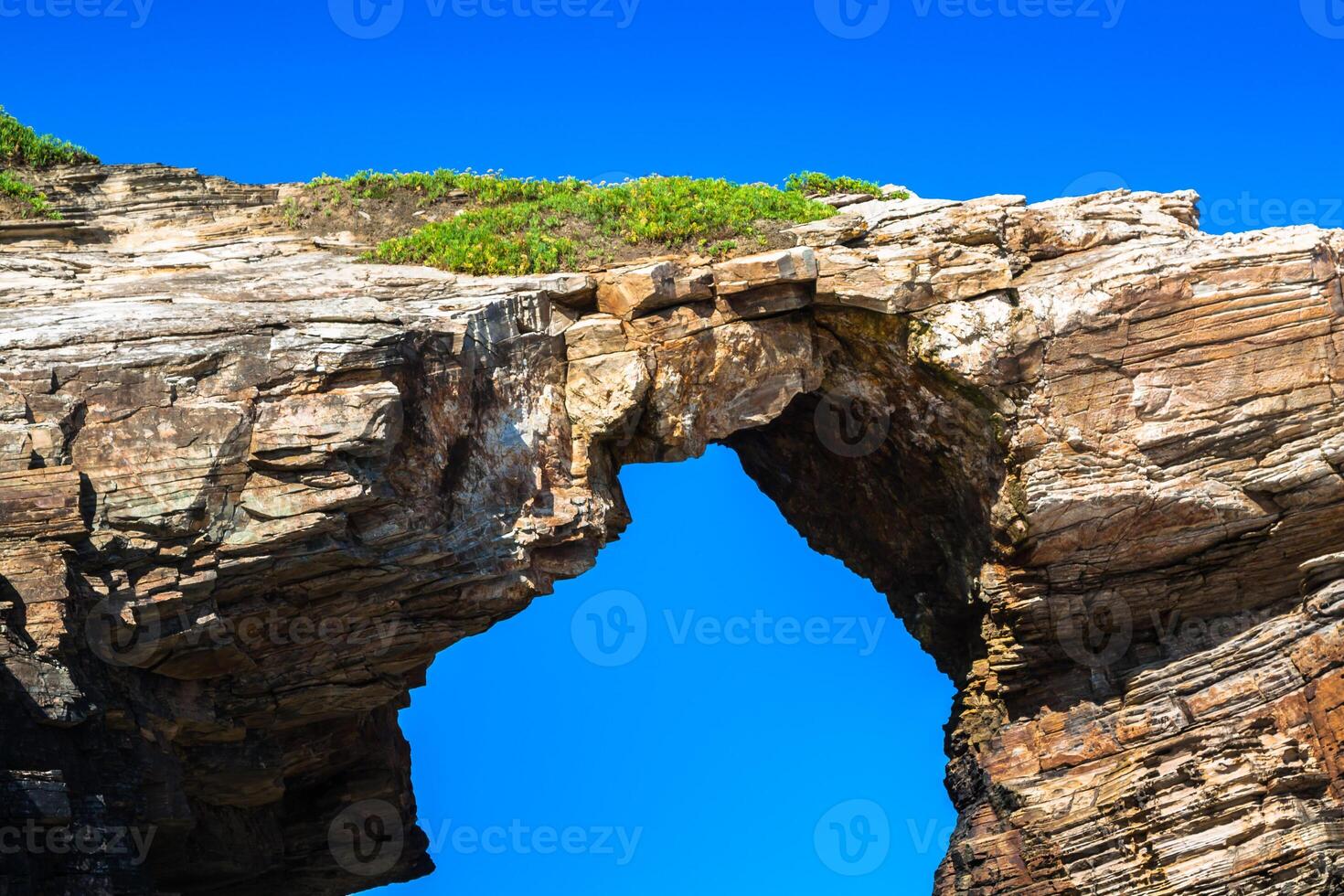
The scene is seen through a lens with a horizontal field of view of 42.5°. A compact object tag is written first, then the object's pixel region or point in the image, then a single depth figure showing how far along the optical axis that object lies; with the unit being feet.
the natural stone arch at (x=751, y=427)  110.22
